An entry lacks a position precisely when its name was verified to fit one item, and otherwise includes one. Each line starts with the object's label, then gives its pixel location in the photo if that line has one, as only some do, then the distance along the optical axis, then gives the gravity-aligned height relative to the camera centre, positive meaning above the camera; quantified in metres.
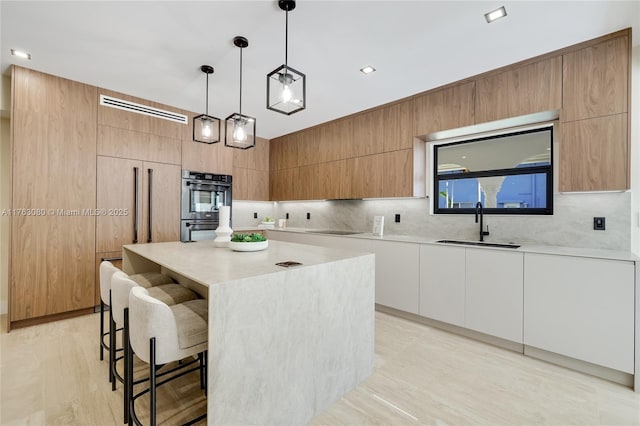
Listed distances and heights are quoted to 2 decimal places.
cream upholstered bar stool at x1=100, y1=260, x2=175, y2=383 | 2.07 -0.57
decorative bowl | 2.26 -0.27
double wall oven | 4.21 +0.13
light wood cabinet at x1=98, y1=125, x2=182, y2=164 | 3.53 +0.85
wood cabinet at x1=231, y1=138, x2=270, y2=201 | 5.07 +0.70
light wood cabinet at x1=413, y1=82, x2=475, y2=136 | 3.10 +1.16
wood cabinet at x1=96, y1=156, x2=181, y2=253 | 3.51 +0.10
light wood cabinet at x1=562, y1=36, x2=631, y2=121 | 2.28 +1.09
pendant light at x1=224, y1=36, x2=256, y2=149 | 2.41 +0.78
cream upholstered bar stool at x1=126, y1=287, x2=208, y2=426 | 1.32 -0.60
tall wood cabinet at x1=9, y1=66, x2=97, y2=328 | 2.97 +0.15
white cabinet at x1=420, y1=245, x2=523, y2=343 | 2.54 -0.73
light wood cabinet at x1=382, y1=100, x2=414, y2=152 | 3.61 +1.10
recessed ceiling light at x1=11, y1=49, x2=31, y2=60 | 2.69 +1.46
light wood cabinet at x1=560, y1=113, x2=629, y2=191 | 2.28 +0.48
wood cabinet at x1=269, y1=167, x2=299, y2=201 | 5.14 +0.50
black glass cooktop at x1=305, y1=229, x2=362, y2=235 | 4.36 -0.32
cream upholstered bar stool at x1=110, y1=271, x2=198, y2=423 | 1.63 -0.59
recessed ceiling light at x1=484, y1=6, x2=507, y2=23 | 2.04 +1.42
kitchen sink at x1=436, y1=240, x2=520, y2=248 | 2.90 -0.32
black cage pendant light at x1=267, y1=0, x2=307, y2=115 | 1.88 +0.84
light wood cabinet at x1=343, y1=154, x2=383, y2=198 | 3.95 +0.49
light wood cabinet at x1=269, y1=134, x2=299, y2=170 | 5.17 +1.08
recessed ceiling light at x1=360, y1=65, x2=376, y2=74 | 2.88 +1.43
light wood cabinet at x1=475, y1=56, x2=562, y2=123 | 2.58 +1.15
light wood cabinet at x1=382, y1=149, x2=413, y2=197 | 3.64 +0.49
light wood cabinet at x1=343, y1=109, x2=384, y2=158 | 3.93 +1.07
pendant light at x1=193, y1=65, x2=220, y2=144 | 2.75 +0.84
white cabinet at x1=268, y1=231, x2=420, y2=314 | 3.20 -0.68
